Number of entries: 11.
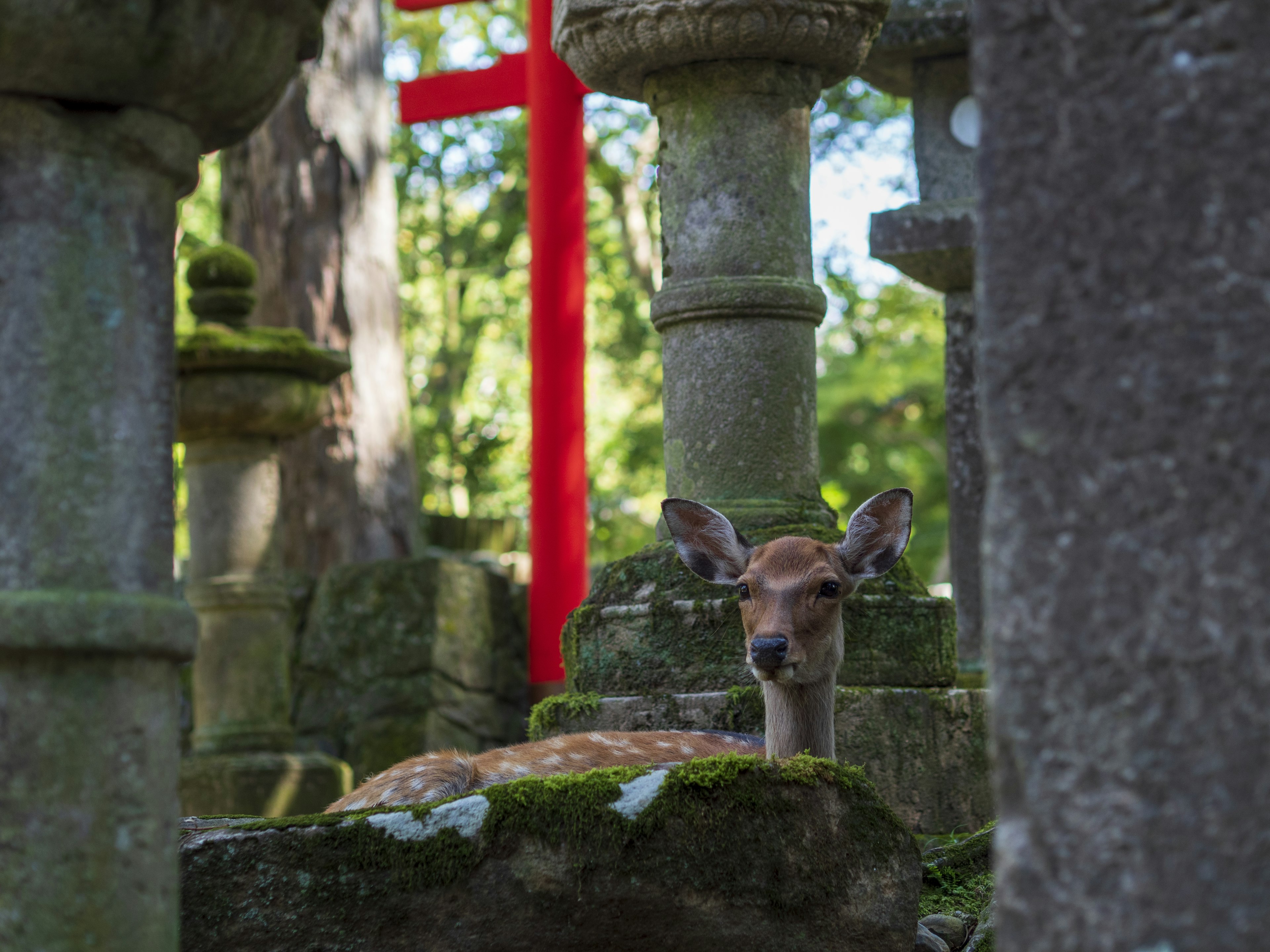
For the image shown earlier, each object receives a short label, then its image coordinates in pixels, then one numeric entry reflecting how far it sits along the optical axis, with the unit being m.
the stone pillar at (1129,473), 1.76
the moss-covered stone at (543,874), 2.96
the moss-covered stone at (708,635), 4.91
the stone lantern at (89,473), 2.20
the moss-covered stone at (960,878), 3.96
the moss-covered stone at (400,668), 9.73
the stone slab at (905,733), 4.76
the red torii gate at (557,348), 9.89
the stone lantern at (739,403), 4.86
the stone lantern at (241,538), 8.29
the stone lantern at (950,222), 7.46
